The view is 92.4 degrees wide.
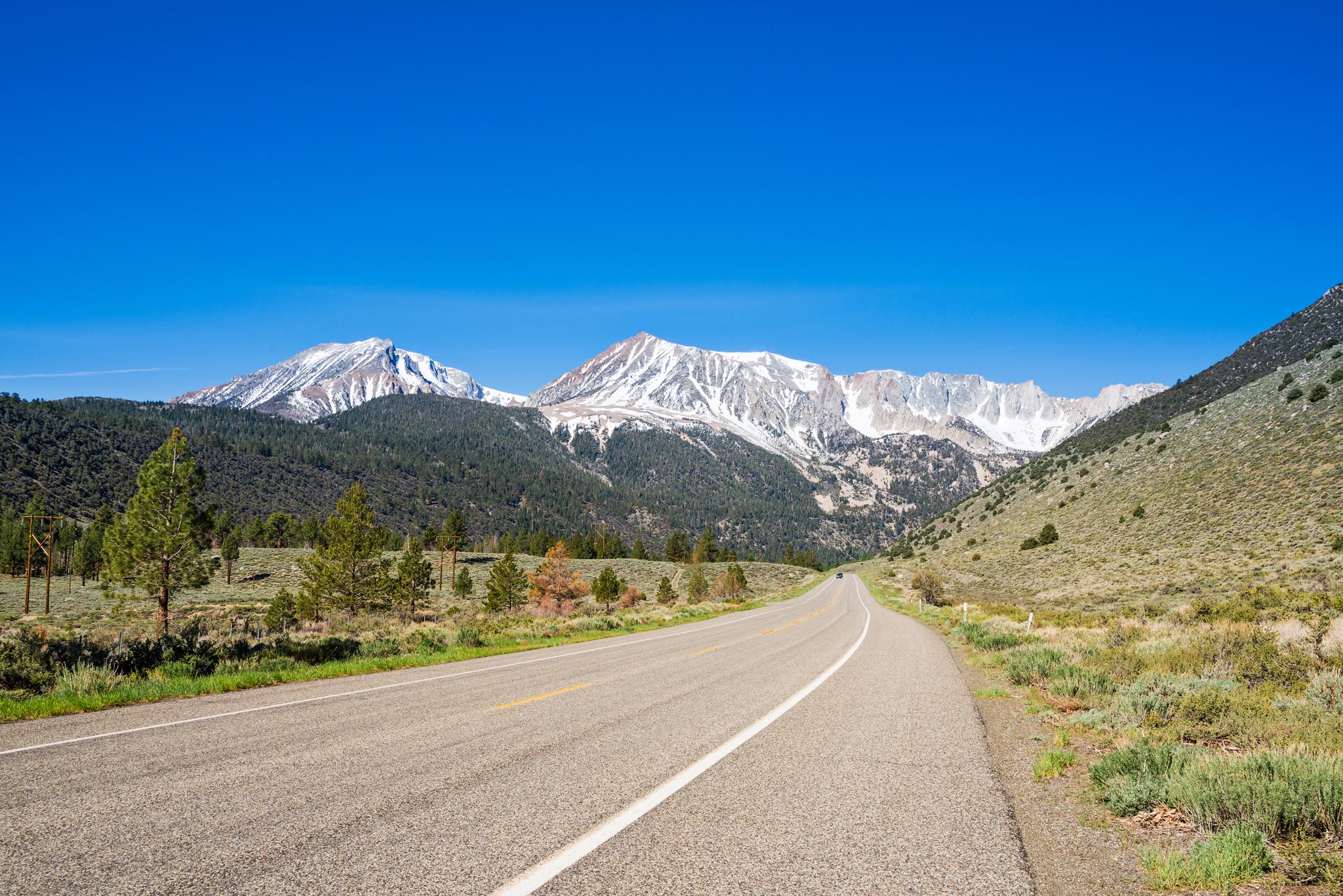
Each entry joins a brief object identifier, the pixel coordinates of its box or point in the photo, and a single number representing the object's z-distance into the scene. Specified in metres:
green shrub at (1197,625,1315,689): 9.15
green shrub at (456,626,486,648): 17.98
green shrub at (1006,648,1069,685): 11.65
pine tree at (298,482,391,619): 43.66
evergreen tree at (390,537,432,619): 47.62
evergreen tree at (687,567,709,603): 61.44
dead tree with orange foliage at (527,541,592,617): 59.59
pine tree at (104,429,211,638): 30.45
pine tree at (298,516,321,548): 124.03
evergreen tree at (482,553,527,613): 52.44
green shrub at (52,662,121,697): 9.48
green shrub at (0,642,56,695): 9.90
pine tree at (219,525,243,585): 81.62
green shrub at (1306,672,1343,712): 7.45
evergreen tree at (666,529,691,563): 117.50
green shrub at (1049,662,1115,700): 9.62
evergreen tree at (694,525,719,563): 119.61
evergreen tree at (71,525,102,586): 83.56
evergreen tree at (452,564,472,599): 65.69
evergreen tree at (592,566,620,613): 57.03
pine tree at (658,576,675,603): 60.91
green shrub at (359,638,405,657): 15.29
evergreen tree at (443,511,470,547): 82.44
